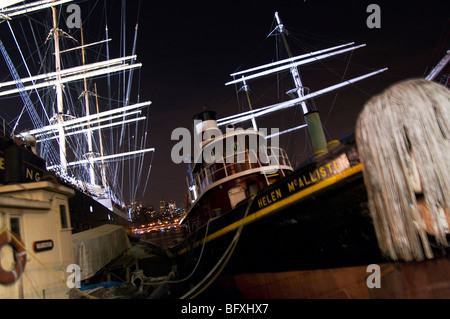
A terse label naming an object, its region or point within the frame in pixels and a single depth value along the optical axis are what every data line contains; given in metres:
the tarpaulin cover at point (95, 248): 9.30
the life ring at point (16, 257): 4.25
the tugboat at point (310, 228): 4.05
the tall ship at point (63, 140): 11.70
